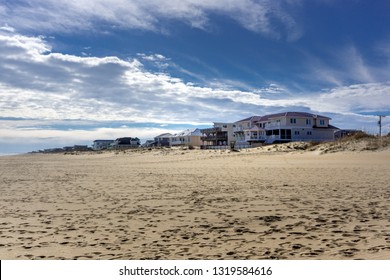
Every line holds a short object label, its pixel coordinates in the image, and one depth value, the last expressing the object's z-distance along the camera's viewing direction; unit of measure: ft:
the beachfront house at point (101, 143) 521.49
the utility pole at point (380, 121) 171.57
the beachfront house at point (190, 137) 347.36
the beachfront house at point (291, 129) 224.74
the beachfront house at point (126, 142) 463.25
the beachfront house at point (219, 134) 295.69
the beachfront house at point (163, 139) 398.42
